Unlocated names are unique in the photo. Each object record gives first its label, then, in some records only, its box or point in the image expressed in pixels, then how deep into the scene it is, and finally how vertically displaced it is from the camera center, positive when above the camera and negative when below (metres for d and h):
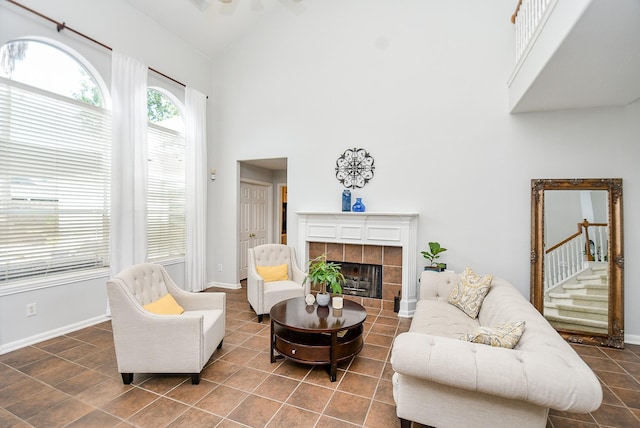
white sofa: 1.41 -0.80
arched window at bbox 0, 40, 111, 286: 2.96 +0.52
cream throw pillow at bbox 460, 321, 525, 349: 1.75 -0.70
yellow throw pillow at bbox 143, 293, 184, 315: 2.55 -0.80
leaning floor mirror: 3.36 -0.47
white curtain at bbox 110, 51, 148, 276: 3.76 +0.64
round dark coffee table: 2.49 -1.08
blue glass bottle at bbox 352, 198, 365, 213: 4.45 +0.13
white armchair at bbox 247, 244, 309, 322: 3.75 -0.90
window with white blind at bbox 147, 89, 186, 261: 4.47 +0.52
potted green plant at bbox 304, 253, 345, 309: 2.81 -0.59
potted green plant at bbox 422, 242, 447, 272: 3.93 -0.53
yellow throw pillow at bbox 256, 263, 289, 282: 4.15 -0.80
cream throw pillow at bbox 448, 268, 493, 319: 2.95 -0.77
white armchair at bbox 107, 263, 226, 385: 2.30 -0.95
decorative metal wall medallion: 4.51 +0.70
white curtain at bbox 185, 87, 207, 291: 4.92 +0.42
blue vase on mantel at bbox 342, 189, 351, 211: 4.50 +0.20
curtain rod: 2.97 +1.99
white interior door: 5.86 -0.07
